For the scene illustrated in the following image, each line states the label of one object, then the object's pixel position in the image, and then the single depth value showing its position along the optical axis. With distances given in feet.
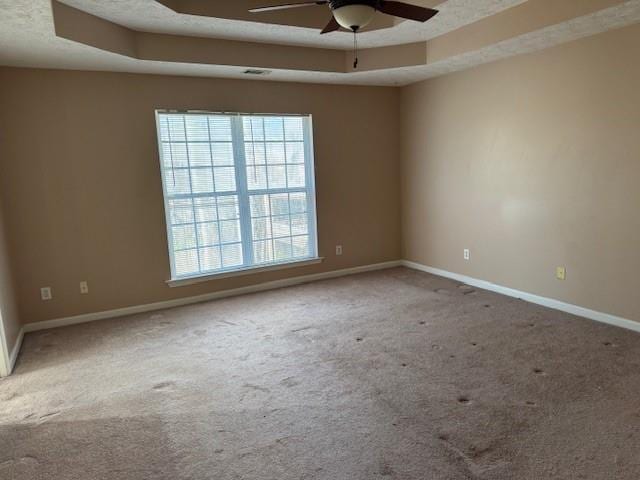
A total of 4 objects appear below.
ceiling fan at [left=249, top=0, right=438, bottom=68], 6.99
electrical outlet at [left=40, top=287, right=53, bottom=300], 12.92
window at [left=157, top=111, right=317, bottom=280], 14.53
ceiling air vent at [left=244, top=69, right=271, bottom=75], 13.61
